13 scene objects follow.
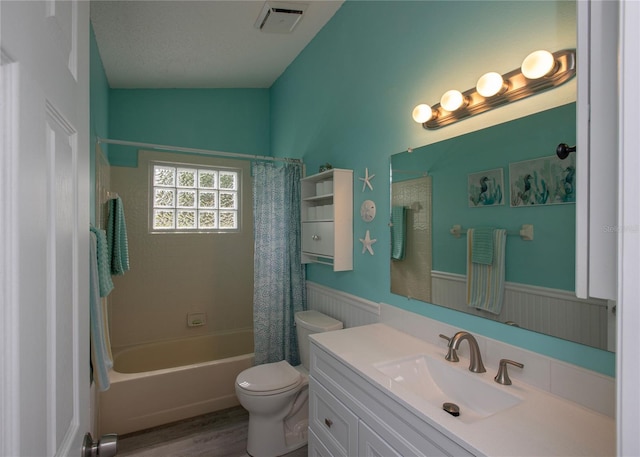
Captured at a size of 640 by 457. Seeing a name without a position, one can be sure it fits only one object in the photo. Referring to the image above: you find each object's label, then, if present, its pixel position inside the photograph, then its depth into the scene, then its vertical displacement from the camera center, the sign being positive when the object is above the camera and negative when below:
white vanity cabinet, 1.01 -0.71
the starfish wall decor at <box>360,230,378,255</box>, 2.03 -0.10
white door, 0.37 +0.00
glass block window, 3.22 +0.29
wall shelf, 2.16 +0.04
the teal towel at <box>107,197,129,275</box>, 2.23 -0.06
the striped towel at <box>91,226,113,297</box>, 1.50 -0.16
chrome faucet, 1.28 -0.47
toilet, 1.99 -1.07
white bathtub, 2.27 -1.21
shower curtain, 2.55 -0.29
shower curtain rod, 2.29 +0.57
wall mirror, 1.09 +0.04
